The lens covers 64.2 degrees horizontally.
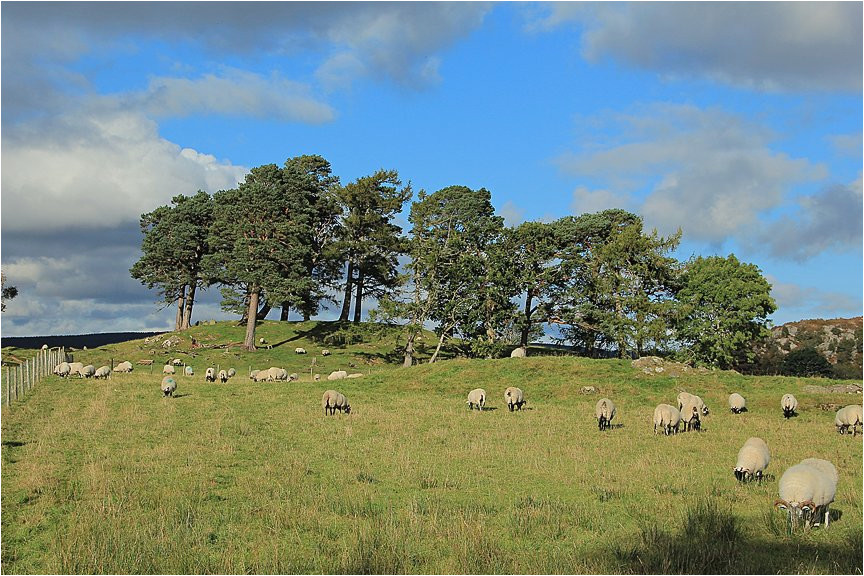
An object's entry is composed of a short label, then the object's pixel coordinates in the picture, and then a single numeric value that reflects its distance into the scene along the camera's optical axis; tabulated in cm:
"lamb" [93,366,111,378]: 4769
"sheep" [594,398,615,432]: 2725
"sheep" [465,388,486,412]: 3438
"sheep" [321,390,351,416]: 3097
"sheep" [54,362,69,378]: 4878
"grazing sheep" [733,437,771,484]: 1686
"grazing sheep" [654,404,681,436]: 2569
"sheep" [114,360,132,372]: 5397
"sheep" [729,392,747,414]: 3453
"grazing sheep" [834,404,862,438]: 2652
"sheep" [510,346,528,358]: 6018
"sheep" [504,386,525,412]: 3375
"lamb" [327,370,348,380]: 5200
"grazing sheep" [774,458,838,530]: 1264
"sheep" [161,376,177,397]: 3753
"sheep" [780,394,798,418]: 3272
